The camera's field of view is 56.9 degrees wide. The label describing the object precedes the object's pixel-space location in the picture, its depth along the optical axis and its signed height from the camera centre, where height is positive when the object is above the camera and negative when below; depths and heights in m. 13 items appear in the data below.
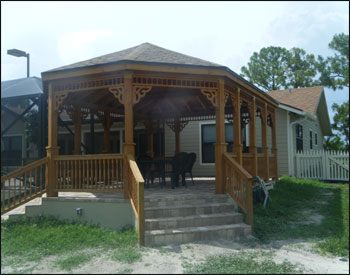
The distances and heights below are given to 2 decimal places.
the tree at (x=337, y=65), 21.25 +5.61
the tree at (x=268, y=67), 28.14 +7.22
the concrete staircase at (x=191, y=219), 5.32 -1.23
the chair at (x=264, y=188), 7.52 -0.93
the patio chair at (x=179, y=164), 8.31 -0.34
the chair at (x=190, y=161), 8.59 -0.28
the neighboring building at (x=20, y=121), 10.23 +1.42
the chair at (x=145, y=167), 8.27 -0.41
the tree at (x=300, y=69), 26.03 +6.75
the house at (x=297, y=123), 12.65 +1.15
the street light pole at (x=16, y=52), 13.27 +4.23
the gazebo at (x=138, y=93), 6.35 +1.33
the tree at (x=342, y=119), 22.28 +2.01
